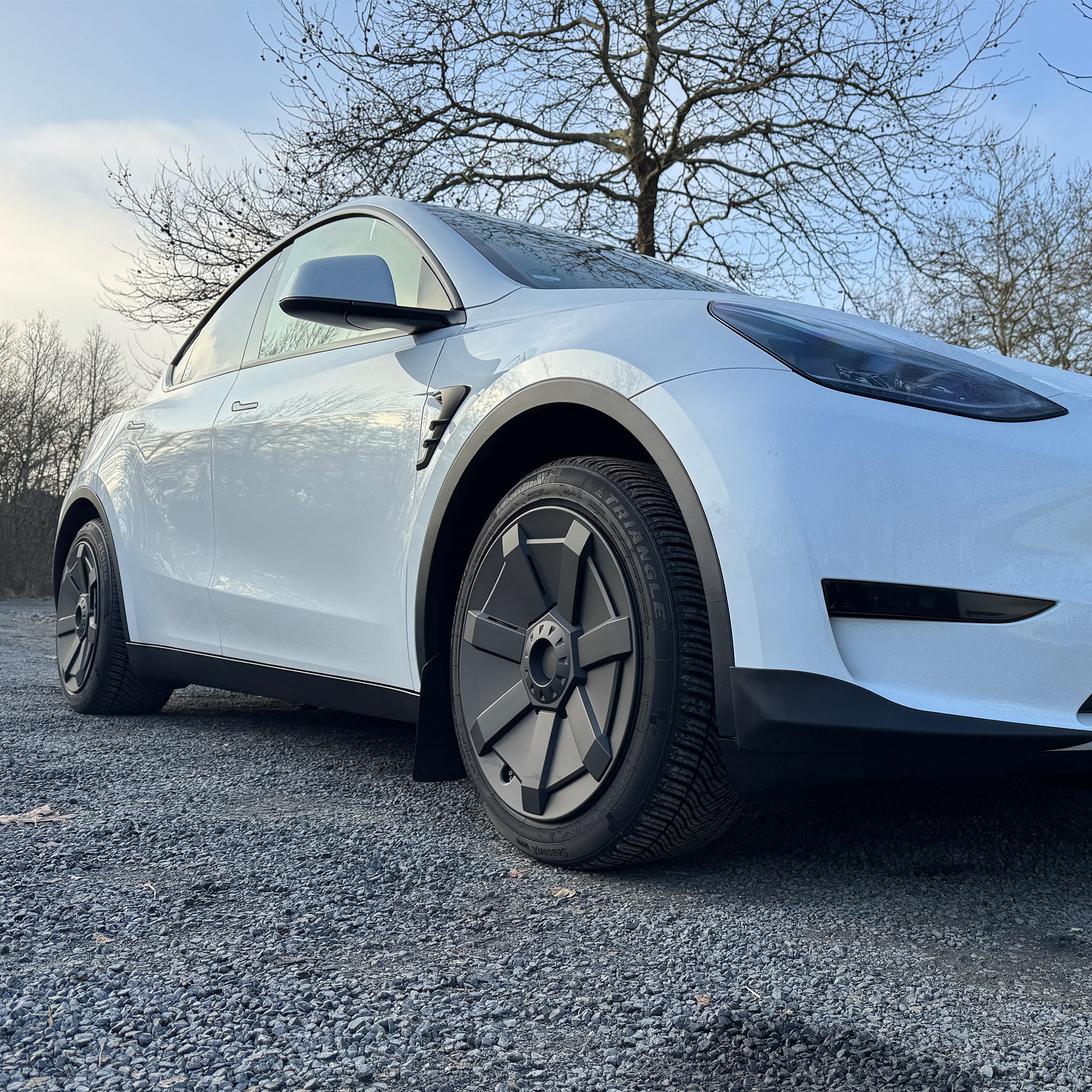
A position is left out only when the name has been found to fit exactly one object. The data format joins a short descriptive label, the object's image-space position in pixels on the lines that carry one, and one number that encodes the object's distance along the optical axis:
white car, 1.74
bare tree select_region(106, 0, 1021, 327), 11.62
